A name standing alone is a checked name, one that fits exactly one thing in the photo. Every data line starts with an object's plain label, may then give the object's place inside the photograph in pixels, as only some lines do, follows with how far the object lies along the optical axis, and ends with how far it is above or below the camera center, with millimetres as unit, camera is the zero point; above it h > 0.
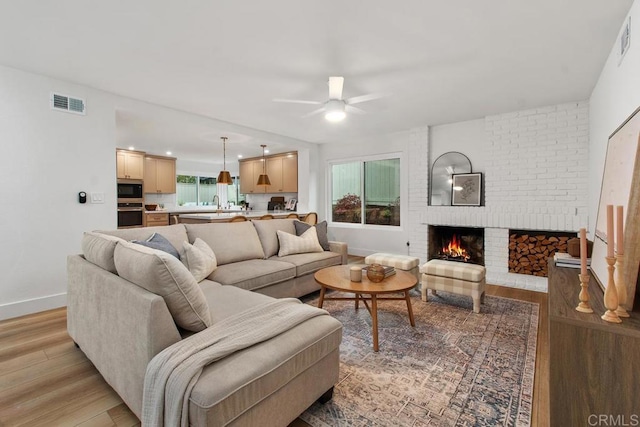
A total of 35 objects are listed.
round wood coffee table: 2396 -686
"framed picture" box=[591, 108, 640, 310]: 1233 +58
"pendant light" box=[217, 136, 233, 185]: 6125 +538
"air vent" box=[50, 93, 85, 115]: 3174 +1085
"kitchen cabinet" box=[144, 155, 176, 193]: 7338 +747
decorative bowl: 2646 -614
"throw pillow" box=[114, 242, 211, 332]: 1448 -398
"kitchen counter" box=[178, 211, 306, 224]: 4868 -238
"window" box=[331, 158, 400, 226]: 5883 +283
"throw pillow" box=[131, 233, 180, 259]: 2378 -328
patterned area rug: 1619 -1127
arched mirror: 4891 +568
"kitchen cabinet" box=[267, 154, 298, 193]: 7000 +766
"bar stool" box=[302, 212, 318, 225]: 6023 -270
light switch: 3449 +65
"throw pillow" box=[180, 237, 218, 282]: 2582 -504
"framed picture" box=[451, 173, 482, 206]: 4703 +271
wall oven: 6250 -227
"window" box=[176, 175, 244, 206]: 9000 +393
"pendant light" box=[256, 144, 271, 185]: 6907 +568
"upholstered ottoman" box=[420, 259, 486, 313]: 3070 -785
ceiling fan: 2957 +1164
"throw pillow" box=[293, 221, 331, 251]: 4035 -360
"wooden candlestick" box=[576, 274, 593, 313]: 1292 -399
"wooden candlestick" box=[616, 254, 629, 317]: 1219 -342
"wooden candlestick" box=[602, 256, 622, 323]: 1169 -369
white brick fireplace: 3928 +383
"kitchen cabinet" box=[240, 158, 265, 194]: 7858 +787
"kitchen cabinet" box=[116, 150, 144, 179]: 6691 +898
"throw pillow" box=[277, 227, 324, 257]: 3664 -488
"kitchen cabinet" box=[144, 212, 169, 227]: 6680 -344
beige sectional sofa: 1217 -687
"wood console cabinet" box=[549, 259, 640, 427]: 1092 -626
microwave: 6388 +304
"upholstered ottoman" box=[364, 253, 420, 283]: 3572 -693
